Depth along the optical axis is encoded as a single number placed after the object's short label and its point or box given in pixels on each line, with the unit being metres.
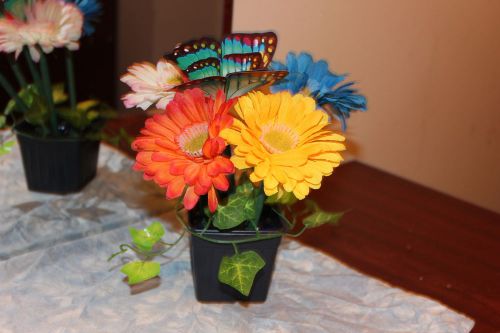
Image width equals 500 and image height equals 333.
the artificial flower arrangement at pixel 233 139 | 0.54
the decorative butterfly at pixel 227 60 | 0.55
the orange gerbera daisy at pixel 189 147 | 0.53
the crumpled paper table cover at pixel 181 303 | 0.62
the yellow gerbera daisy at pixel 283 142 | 0.53
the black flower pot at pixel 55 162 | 0.86
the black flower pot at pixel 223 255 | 0.62
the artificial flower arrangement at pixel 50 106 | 0.77
